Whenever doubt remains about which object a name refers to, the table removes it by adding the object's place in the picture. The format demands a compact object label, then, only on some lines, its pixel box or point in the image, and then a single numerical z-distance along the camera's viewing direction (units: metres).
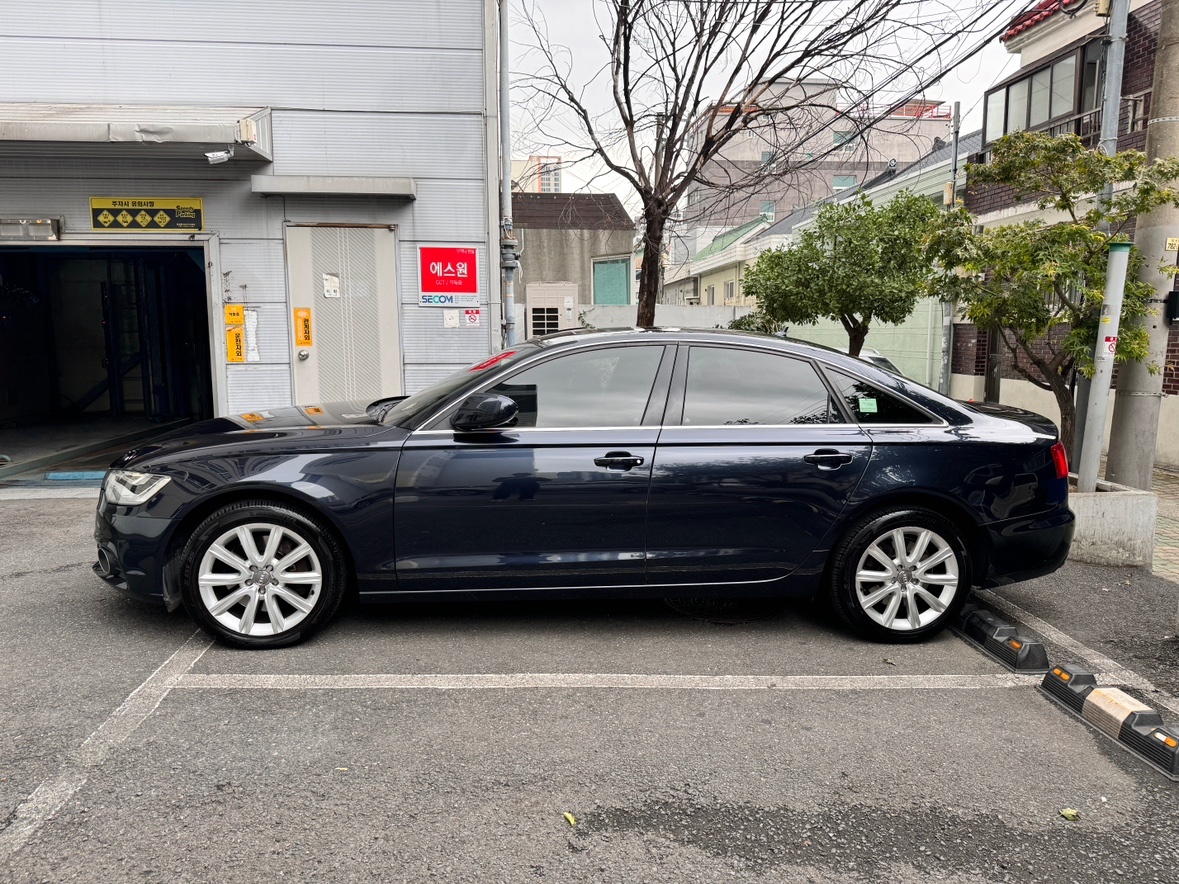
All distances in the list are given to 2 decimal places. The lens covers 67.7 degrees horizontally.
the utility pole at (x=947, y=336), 16.22
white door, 9.74
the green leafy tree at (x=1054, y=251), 6.27
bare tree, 10.24
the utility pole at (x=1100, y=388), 5.94
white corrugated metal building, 9.41
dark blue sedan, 4.27
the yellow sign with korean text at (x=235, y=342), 9.74
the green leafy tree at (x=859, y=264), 11.66
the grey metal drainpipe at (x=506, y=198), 11.87
